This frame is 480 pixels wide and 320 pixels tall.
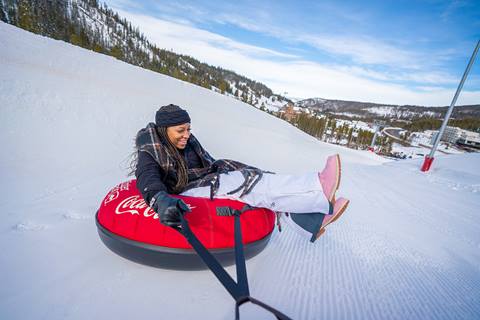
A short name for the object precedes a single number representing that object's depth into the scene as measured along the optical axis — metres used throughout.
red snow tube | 1.69
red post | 7.26
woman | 1.98
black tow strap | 1.04
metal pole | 6.61
